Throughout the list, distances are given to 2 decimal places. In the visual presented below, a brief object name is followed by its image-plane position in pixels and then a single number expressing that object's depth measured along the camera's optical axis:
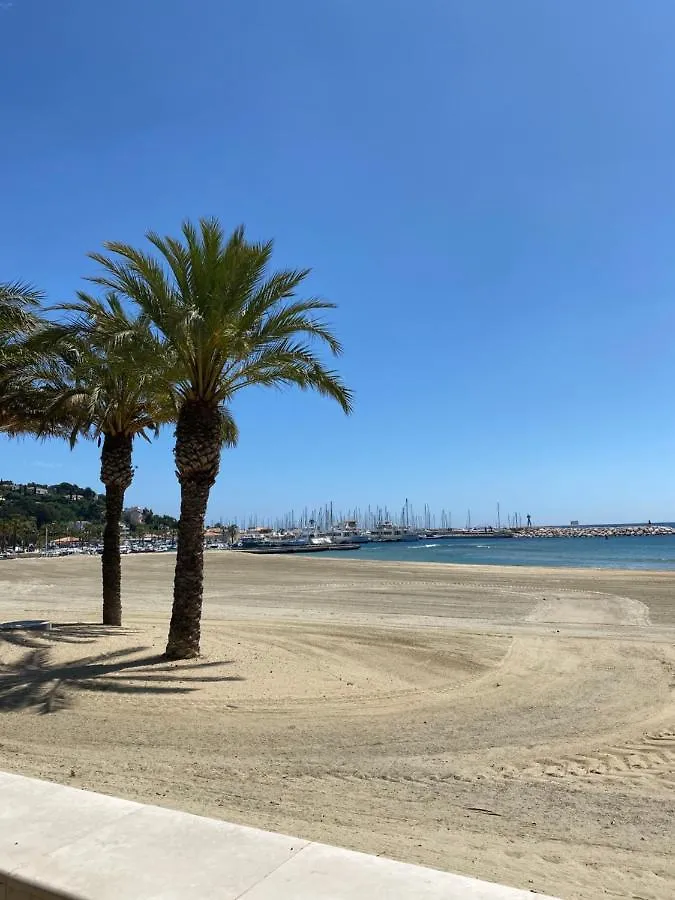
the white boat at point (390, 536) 186.88
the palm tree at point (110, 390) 11.71
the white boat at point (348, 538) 167.25
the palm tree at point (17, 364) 13.48
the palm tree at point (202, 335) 11.40
